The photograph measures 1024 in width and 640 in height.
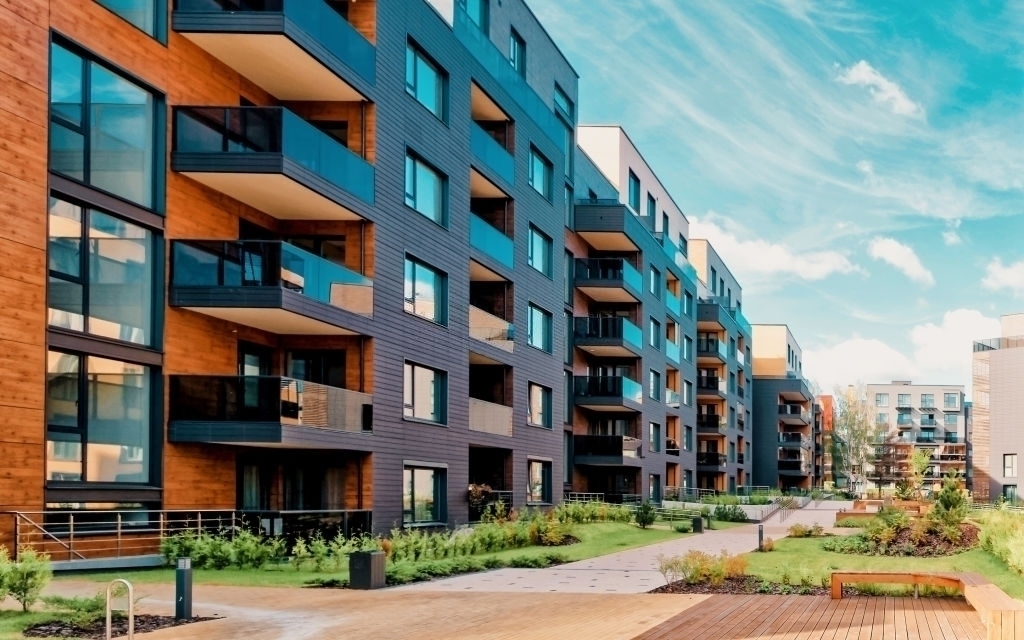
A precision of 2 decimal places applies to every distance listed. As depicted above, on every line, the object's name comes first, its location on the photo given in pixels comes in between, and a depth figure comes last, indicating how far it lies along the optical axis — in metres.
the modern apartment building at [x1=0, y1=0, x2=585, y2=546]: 20.11
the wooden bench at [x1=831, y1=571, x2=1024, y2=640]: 10.16
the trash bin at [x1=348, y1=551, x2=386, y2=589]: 18.55
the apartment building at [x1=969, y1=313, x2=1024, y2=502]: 77.88
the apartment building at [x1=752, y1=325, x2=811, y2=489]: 104.50
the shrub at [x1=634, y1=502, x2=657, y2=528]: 40.06
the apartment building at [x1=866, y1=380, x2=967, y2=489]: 165.50
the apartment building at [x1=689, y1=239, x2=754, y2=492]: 79.56
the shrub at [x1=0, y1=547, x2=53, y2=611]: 14.06
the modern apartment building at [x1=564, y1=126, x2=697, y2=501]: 53.44
